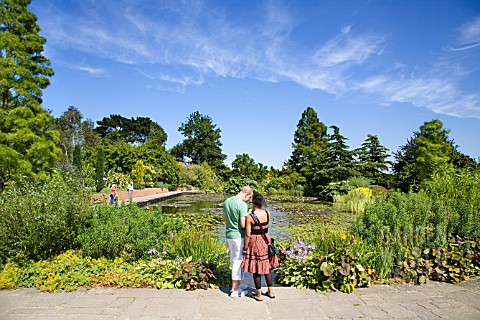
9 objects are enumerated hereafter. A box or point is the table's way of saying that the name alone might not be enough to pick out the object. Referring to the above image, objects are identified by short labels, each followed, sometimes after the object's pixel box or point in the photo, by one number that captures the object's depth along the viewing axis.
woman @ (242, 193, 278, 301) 3.71
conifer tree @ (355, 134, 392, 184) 25.60
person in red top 15.28
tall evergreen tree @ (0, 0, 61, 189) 9.45
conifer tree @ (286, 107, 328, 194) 29.10
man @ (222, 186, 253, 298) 3.83
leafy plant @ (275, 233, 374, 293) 4.02
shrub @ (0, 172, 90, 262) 4.46
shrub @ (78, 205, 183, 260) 4.62
